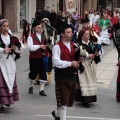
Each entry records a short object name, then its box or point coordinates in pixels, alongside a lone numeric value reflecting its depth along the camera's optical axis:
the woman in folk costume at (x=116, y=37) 8.81
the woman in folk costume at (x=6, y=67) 7.81
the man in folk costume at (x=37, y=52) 9.31
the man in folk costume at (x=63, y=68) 6.59
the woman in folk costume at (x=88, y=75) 8.39
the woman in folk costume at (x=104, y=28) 21.60
